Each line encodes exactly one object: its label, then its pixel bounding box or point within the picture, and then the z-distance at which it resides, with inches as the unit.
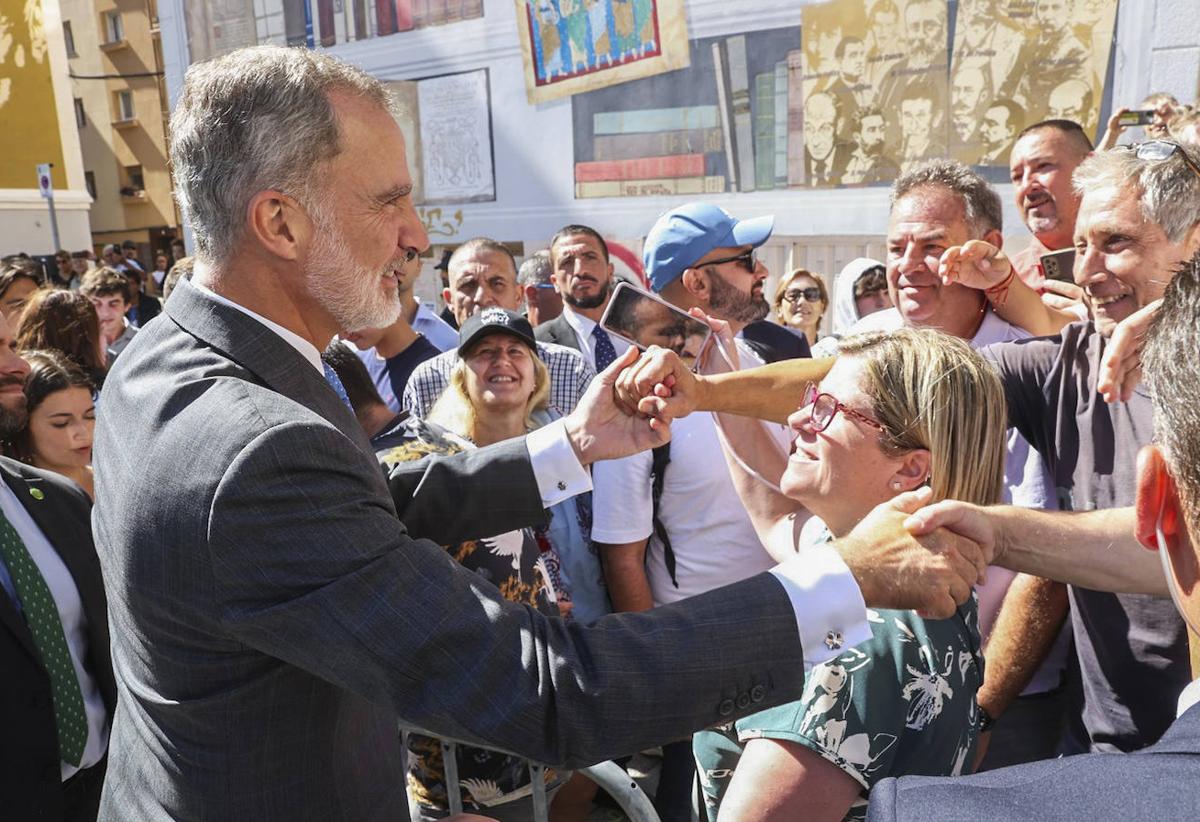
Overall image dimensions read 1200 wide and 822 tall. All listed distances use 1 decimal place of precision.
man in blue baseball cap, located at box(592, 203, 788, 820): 123.2
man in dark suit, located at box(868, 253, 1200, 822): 30.5
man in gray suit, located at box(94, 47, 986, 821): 49.8
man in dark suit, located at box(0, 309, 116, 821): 85.0
